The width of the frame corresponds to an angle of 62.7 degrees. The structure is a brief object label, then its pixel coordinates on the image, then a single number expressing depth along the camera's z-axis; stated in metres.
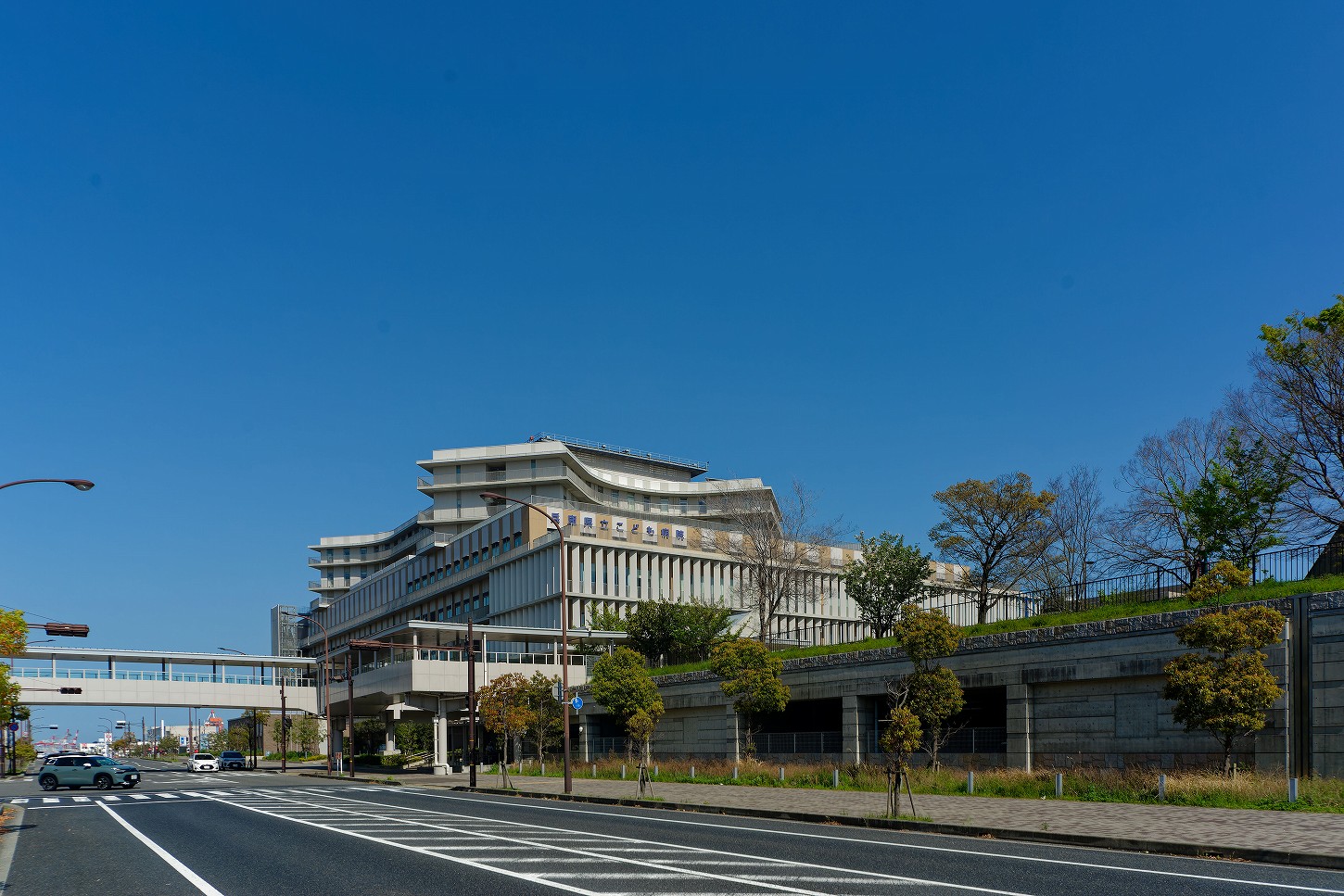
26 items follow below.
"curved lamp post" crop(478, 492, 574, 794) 37.20
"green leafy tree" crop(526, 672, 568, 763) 54.81
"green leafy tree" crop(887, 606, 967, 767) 32.31
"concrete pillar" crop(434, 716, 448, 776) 66.38
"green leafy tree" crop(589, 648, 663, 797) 52.41
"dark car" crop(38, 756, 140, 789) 51.34
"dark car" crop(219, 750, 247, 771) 88.31
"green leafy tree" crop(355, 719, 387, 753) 97.44
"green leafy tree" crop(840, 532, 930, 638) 63.16
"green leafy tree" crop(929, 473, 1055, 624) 61.50
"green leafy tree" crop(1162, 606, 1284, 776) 25.06
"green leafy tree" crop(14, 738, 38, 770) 107.47
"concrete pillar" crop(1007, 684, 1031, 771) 33.94
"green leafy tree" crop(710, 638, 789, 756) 43.47
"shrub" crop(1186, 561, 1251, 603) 27.03
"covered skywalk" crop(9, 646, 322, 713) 85.62
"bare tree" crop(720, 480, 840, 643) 75.00
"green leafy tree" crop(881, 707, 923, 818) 23.97
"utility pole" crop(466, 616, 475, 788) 44.91
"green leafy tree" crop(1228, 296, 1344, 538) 41.28
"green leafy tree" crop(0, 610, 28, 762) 27.62
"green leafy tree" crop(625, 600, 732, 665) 76.50
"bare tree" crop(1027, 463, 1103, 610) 68.19
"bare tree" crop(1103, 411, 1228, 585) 50.00
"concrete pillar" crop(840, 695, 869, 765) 41.12
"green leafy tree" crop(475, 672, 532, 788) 51.75
